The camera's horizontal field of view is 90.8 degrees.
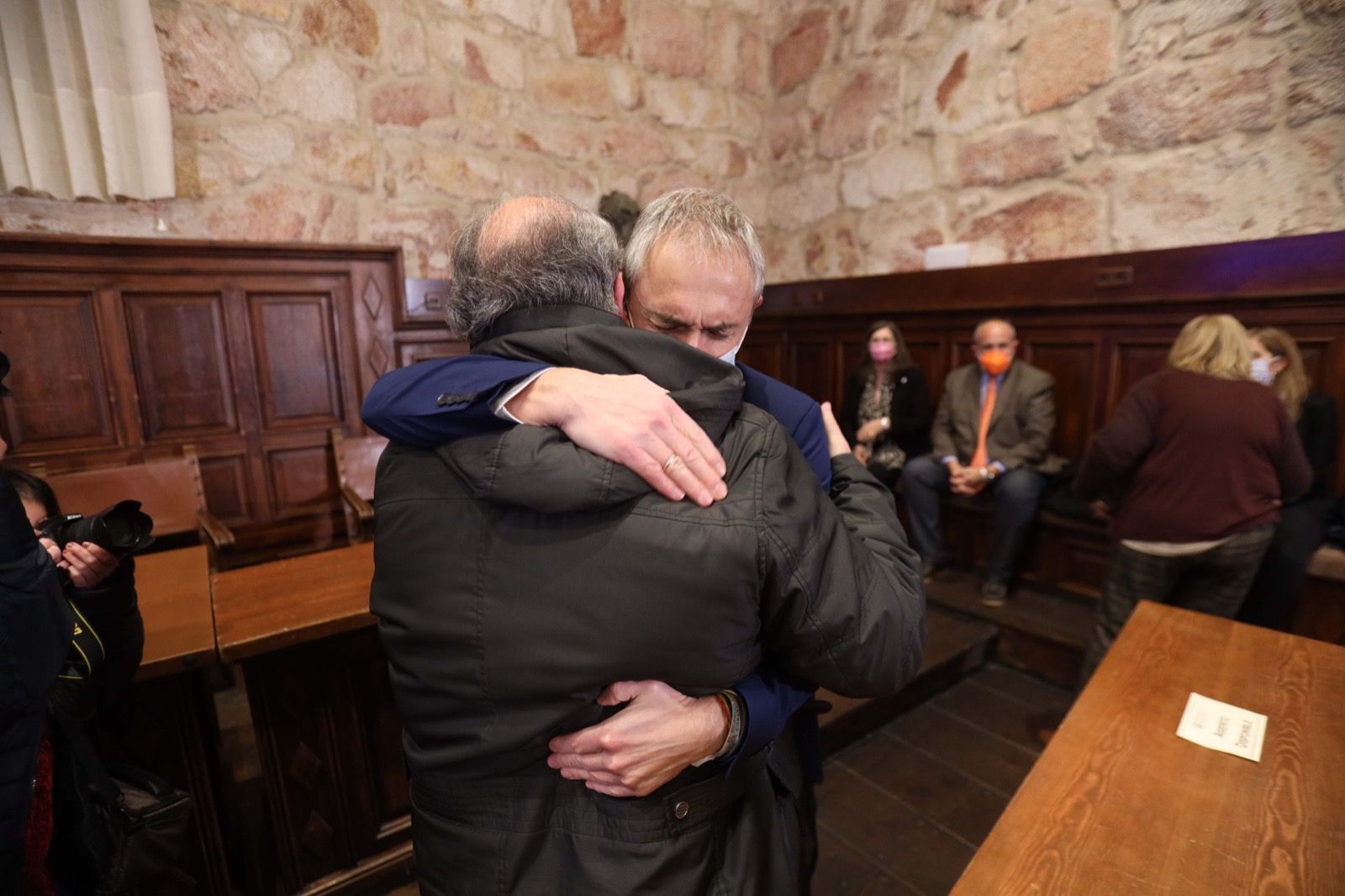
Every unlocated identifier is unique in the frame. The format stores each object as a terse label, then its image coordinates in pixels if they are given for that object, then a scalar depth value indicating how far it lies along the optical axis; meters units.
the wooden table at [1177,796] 0.97
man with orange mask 3.40
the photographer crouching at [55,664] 0.88
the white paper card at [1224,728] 1.24
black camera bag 1.17
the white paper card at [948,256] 3.97
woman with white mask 2.62
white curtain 2.62
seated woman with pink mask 3.97
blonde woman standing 2.26
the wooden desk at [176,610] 1.43
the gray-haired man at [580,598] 0.73
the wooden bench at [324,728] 1.68
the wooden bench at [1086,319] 2.71
